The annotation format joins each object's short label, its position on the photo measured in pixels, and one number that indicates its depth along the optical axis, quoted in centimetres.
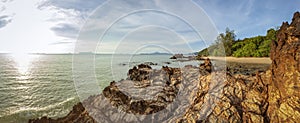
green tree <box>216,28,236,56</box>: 4724
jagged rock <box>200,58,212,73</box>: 785
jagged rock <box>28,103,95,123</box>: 599
